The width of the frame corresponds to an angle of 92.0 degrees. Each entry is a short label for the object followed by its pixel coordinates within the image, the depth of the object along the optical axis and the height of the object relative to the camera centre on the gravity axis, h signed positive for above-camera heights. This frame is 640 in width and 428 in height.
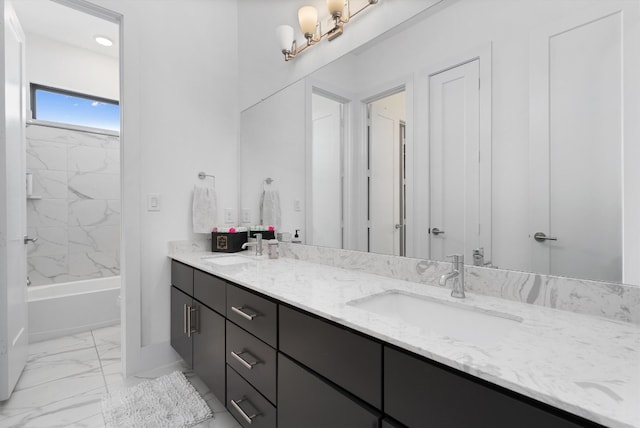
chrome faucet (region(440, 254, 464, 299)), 1.03 -0.22
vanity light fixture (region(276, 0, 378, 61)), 1.55 +1.02
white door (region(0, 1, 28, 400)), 1.63 -0.02
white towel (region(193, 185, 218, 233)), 2.16 +0.01
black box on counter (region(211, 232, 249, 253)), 2.17 -0.23
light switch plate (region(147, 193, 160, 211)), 2.02 +0.06
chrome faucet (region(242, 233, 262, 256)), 2.08 -0.23
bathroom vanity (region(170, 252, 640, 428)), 0.52 -0.33
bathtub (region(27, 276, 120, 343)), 2.53 -0.85
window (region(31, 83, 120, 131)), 3.04 +1.07
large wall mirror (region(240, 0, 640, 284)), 0.84 +0.25
